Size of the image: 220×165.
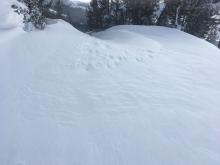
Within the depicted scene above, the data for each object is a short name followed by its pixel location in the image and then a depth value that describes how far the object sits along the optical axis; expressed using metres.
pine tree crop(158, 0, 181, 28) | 8.68
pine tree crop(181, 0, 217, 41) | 8.83
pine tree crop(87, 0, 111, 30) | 10.11
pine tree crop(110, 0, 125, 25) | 9.79
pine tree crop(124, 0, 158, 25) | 8.86
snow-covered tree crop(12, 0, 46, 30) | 4.30
